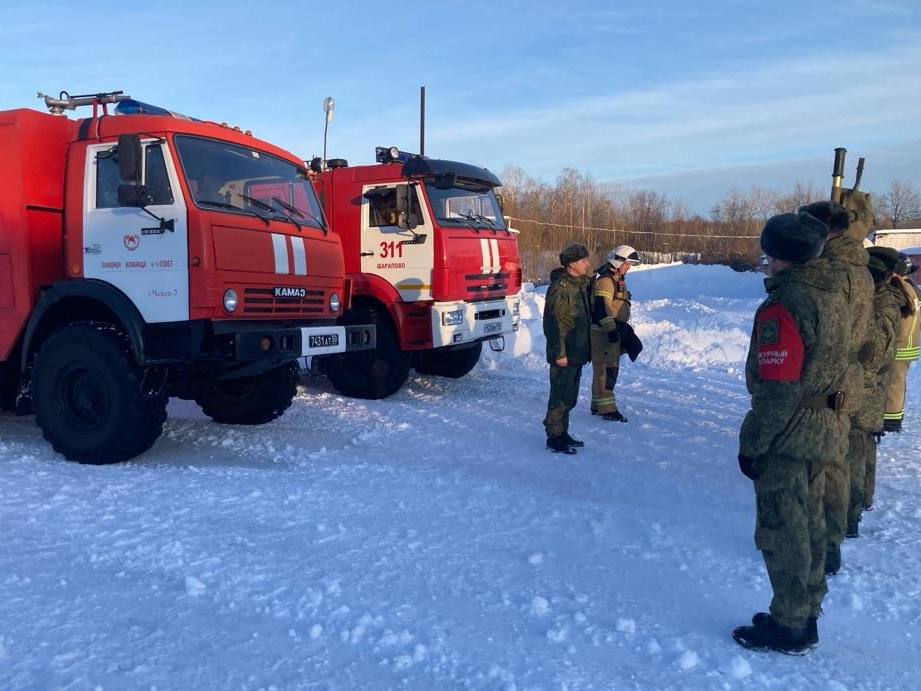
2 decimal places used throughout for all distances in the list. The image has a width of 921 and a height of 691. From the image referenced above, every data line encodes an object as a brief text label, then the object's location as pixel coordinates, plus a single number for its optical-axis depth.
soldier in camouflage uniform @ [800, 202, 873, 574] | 3.20
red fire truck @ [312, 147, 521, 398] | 8.50
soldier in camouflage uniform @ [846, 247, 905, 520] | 4.29
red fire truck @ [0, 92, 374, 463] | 5.64
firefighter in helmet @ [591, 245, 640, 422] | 7.62
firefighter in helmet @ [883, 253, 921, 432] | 5.38
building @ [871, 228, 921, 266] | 35.25
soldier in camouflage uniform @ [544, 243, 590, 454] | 6.21
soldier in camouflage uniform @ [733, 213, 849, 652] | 2.93
